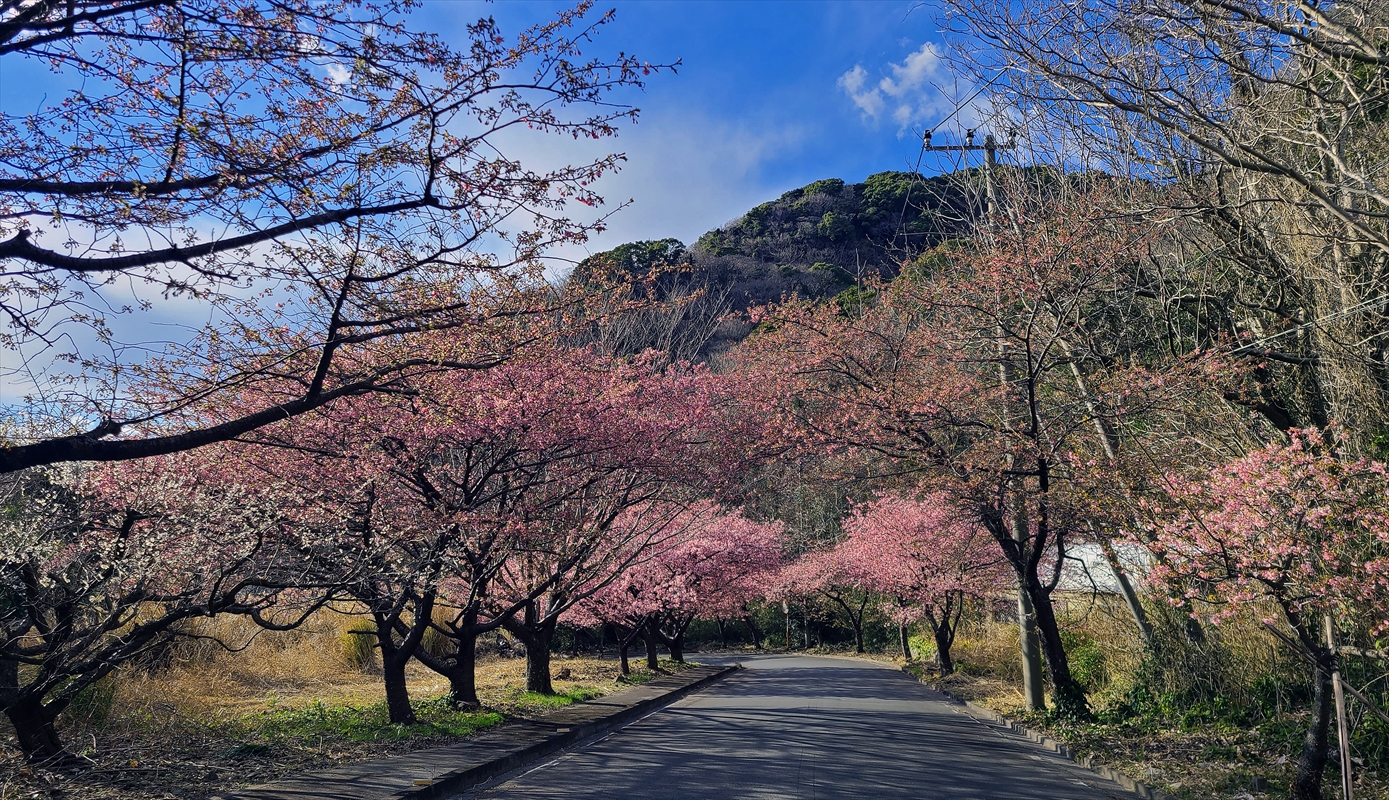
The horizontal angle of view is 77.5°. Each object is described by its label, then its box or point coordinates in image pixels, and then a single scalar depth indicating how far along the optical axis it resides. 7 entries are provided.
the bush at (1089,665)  16.17
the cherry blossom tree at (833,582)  35.84
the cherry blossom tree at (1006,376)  11.36
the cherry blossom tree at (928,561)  23.94
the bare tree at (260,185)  5.42
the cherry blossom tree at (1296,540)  6.46
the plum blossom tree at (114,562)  7.92
